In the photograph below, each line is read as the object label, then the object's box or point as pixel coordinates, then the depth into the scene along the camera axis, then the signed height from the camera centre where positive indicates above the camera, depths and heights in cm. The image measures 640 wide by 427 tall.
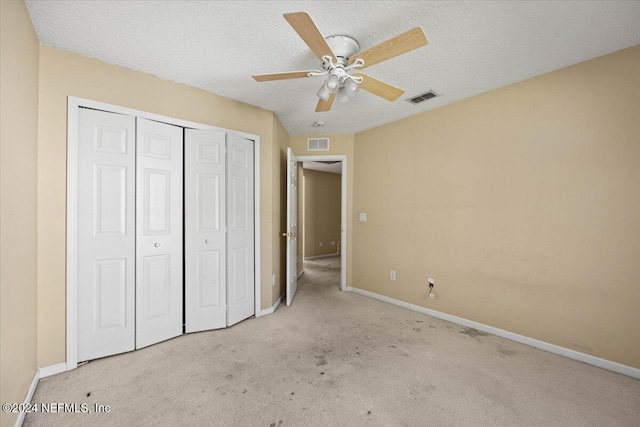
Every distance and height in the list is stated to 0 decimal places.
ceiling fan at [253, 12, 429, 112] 147 +101
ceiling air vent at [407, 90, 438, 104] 287 +132
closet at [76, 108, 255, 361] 221 -16
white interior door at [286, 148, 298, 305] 355 -12
